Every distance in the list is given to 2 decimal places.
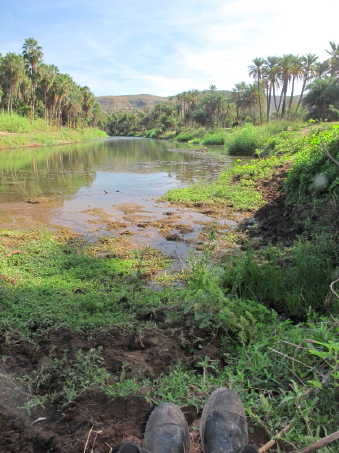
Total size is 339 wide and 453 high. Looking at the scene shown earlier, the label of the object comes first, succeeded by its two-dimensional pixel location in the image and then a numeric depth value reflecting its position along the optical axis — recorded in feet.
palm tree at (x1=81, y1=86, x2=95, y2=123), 274.36
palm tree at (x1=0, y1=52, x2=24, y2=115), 140.26
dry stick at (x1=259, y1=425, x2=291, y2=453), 5.91
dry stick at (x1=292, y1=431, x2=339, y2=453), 5.51
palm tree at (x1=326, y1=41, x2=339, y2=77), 162.91
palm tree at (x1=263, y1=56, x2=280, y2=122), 180.45
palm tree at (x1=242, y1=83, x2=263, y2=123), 218.59
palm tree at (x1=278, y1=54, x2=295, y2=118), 172.76
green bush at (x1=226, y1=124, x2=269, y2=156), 85.40
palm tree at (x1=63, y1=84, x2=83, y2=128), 228.26
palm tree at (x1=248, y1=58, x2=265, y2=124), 191.31
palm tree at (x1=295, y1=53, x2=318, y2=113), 170.91
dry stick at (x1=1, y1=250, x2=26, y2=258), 18.18
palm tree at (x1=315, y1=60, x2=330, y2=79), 170.09
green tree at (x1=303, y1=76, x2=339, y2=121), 121.39
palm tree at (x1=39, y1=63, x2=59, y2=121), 171.94
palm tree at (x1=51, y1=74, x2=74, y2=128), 185.53
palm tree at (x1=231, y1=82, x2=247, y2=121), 229.25
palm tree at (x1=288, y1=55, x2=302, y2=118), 172.76
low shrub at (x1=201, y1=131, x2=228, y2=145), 141.18
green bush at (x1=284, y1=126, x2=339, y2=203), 23.21
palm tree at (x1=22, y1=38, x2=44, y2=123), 162.50
